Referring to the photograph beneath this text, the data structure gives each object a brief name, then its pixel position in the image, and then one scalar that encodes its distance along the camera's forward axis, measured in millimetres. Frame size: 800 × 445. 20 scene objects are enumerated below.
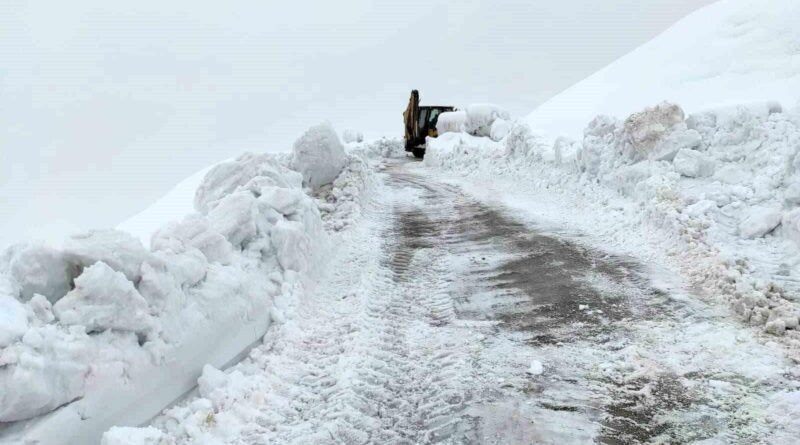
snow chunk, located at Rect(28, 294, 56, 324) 3492
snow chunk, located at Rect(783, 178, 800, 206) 6078
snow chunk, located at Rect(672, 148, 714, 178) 7707
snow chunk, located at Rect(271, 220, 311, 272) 6070
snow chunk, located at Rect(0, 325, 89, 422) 3010
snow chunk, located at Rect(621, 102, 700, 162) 8508
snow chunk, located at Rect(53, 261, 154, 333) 3588
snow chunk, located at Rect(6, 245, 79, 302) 3760
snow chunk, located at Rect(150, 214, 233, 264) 5148
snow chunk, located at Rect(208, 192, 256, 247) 5799
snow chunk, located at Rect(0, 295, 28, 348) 3156
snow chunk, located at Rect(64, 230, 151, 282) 3934
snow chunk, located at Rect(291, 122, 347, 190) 10812
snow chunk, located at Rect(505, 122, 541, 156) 13539
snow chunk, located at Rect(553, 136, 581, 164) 11242
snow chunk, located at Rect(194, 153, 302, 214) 8156
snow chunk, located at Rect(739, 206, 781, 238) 6035
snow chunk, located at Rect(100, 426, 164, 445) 3215
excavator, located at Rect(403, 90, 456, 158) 23109
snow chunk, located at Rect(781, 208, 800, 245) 5715
